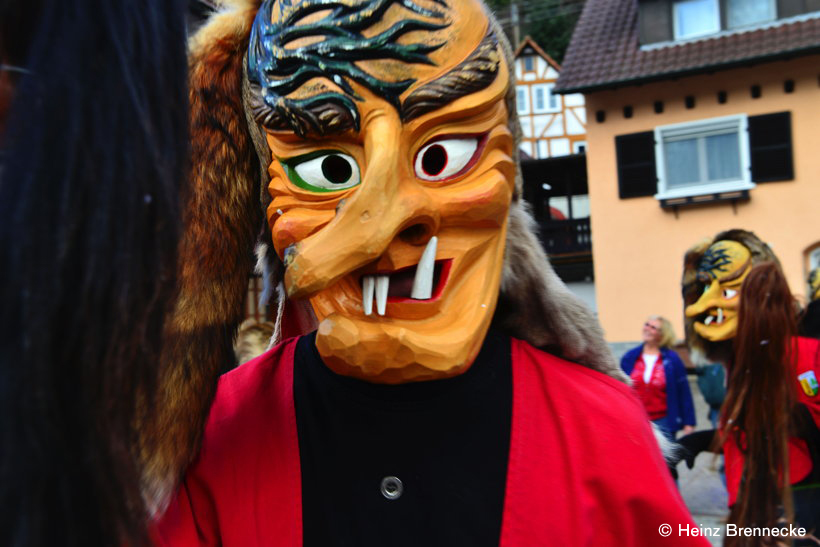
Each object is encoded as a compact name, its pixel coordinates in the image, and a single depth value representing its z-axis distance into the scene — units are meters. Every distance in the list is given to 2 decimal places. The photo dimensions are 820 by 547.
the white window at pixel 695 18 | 11.89
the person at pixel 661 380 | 4.82
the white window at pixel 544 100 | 20.83
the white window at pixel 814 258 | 10.73
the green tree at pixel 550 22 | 24.53
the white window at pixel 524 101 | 21.02
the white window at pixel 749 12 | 11.52
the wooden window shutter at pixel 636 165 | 11.55
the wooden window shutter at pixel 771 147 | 10.62
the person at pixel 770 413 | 3.01
